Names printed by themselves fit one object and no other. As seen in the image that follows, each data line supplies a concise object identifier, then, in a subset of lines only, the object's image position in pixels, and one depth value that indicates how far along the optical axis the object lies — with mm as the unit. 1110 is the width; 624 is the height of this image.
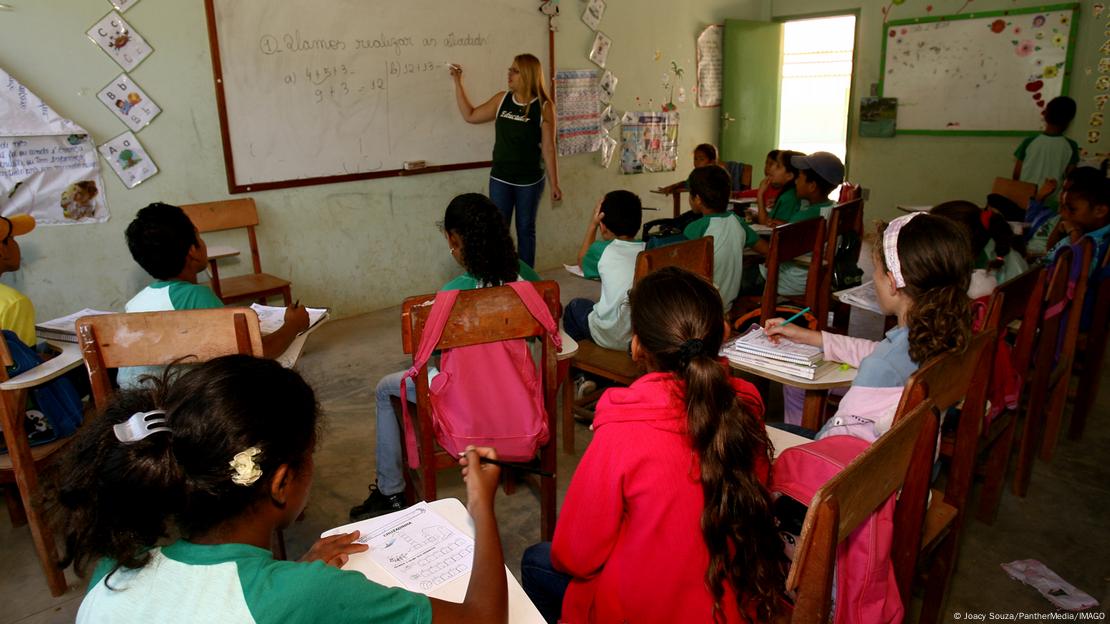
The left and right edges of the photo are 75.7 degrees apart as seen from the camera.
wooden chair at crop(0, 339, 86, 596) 1788
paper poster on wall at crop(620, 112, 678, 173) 6051
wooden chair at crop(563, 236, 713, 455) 2270
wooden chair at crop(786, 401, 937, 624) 879
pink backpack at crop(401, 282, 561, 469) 1849
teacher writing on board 4535
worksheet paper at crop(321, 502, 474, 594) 1079
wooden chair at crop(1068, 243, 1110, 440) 2697
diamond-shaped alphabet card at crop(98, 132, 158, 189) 3588
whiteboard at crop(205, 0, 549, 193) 3916
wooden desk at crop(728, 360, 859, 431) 1824
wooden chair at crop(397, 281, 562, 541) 1692
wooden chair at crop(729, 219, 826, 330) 2498
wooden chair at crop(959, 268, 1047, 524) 1807
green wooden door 6422
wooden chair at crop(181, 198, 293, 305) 3676
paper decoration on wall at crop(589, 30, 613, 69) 5582
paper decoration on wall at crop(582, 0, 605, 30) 5461
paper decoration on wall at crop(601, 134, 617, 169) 5883
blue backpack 2043
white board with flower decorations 5316
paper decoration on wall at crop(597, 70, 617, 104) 5734
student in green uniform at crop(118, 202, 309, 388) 1985
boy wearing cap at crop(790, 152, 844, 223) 3539
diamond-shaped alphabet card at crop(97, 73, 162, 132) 3537
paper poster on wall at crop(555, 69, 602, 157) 5477
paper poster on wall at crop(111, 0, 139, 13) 3477
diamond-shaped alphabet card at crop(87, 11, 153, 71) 3451
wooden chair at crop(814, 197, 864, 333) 2918
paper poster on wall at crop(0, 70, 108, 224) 3287
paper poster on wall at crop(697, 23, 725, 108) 6419
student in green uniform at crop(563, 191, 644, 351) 2578
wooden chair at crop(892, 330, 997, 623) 1235
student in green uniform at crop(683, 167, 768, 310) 2990
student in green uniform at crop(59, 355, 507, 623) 812
